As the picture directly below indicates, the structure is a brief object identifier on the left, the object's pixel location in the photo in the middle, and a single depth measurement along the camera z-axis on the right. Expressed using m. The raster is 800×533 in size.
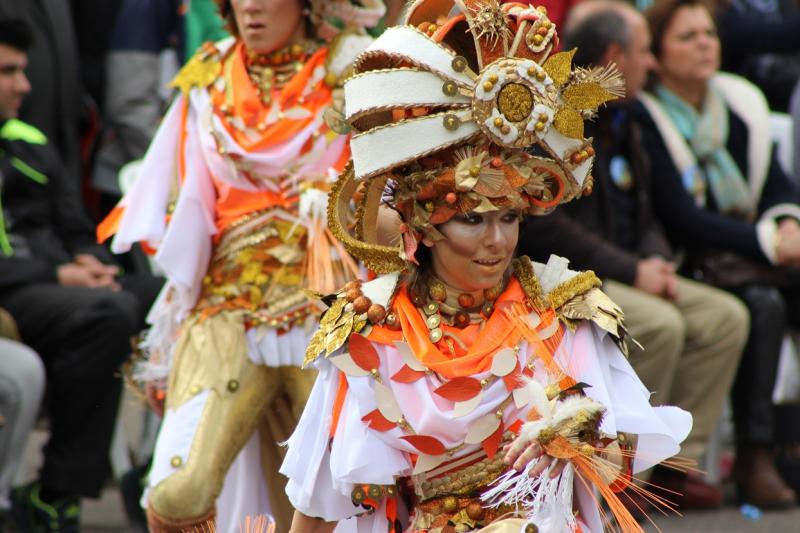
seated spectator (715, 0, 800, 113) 18.58
